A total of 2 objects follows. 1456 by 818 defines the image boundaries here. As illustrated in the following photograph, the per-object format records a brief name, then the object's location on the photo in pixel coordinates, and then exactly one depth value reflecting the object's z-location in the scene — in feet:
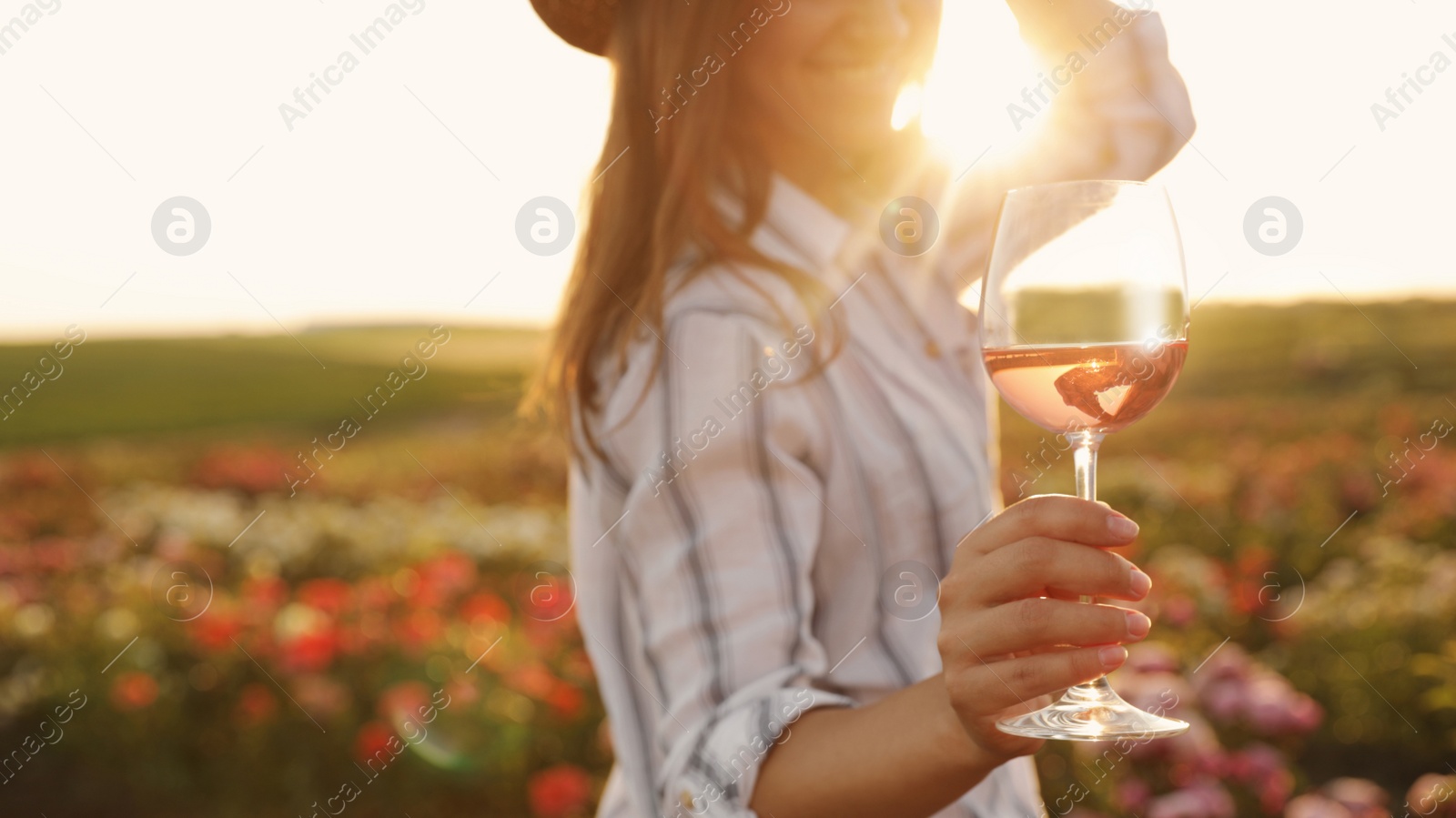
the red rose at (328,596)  16.48
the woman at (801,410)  6.14
